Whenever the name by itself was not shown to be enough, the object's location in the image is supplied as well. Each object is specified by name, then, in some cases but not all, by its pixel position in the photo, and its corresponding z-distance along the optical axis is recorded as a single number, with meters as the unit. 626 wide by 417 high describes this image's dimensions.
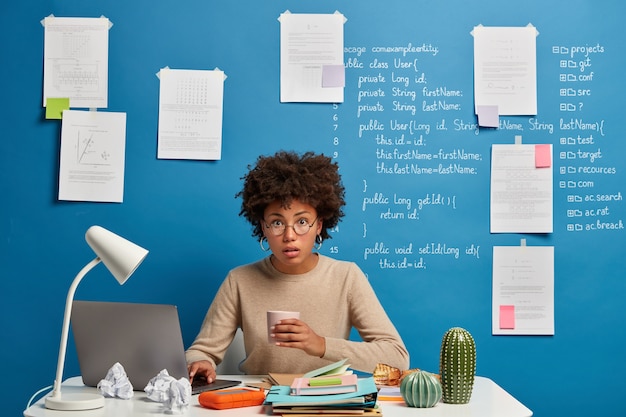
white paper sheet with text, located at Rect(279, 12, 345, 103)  3.29
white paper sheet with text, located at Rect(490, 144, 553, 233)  3.28
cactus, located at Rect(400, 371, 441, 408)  1.95
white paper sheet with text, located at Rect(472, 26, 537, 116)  3.30
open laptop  2.09
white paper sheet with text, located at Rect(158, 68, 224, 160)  3.29
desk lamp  1.96
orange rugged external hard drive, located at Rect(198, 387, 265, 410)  1.93
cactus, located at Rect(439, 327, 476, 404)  1.98
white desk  1.88
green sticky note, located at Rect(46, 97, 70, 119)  3.28
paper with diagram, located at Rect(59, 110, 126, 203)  3.28
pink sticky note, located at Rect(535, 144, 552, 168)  3.29
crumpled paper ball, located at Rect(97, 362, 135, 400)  2.04
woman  2.57
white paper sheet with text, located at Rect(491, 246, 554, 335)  3.26
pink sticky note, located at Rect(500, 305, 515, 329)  3.26
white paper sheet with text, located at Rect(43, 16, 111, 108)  3.30
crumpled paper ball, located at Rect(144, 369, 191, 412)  1.89
